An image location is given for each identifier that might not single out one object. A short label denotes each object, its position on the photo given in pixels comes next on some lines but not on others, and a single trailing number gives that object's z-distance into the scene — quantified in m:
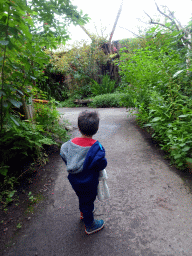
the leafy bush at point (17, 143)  2.47
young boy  1.57
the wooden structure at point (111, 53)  12.52
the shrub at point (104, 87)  11.16
